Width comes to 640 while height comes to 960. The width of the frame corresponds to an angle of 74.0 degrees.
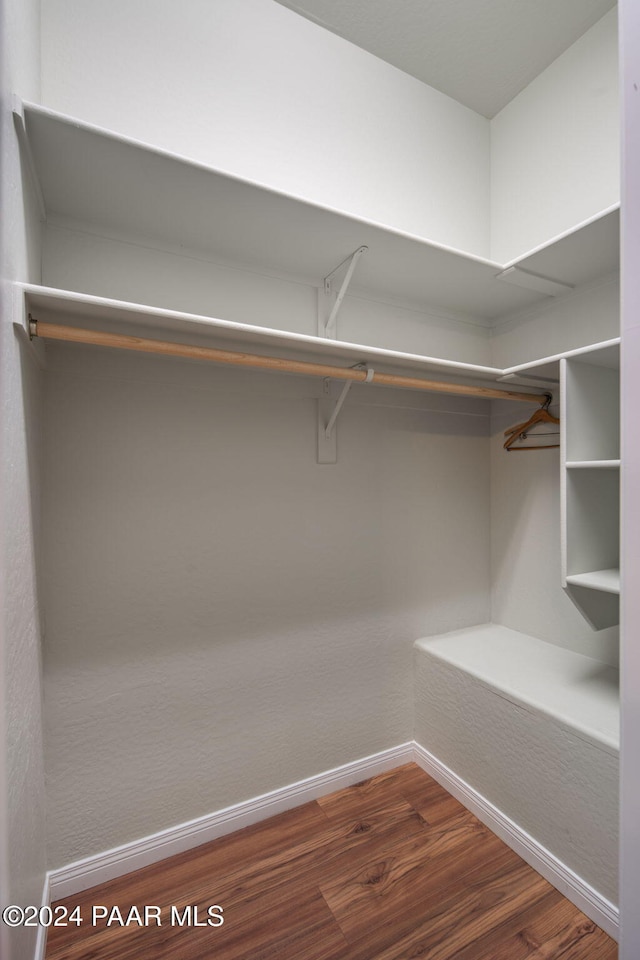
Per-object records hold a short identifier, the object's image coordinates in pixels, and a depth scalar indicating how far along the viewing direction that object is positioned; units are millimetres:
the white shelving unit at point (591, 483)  1341
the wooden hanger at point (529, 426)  1774
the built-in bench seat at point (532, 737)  1200
